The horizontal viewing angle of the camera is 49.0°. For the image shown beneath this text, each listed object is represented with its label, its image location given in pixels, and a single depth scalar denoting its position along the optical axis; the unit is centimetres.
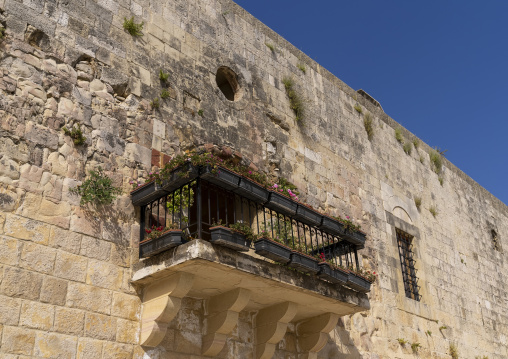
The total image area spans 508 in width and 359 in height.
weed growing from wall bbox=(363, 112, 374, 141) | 1167
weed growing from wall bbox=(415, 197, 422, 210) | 1231
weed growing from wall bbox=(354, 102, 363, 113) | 1164
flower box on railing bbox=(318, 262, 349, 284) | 702
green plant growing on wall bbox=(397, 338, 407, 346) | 973
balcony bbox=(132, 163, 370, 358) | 593
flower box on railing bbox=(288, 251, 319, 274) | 661
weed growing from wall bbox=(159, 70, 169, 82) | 754
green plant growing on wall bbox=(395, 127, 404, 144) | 1268
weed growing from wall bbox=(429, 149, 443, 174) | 1381
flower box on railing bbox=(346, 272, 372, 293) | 750
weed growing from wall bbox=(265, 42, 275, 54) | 992
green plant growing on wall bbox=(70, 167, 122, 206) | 606
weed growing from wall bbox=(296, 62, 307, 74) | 1057
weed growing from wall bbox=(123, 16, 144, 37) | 739
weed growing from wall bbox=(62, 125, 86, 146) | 620
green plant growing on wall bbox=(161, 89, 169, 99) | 744
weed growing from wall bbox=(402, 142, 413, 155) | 1280
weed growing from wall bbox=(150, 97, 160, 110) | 727
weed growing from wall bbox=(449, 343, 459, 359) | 1098
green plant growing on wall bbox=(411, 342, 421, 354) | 1001
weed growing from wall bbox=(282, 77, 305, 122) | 988
